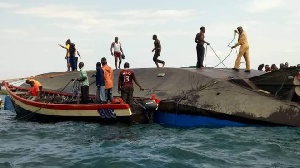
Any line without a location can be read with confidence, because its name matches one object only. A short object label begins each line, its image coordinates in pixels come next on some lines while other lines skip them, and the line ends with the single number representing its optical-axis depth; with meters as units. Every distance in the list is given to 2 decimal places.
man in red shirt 14.12
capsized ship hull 12.53
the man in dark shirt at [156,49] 18.61
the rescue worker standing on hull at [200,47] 17.29
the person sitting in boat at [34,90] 17.33
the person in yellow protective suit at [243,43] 16.23
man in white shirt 21.41
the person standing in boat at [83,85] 15.49
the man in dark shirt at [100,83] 15.27
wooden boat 13.53
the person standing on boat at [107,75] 15.23
